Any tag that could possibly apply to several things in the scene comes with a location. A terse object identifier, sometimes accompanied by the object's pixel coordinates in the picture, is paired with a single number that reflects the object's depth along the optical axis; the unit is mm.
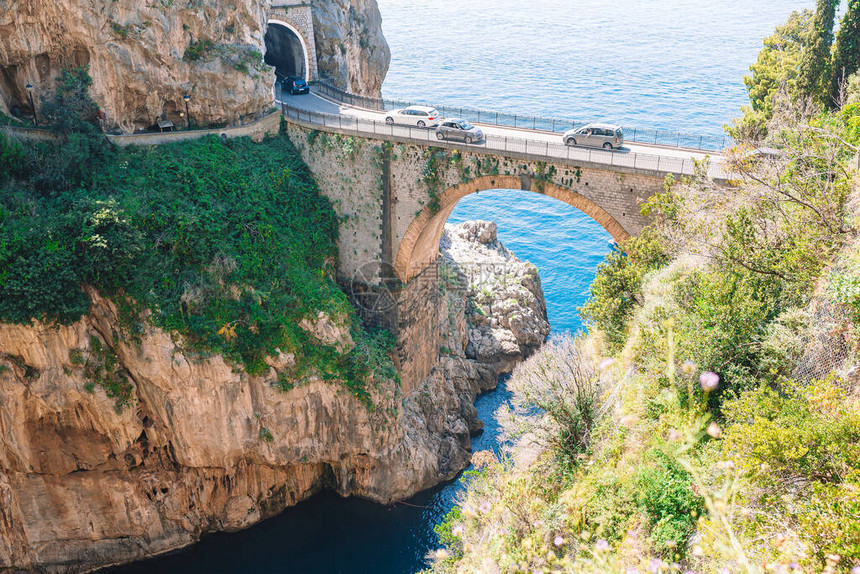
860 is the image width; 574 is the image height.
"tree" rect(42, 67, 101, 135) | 28109
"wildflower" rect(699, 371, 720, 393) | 9570
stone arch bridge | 26672
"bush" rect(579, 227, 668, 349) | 22859
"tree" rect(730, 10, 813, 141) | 29609
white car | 31984
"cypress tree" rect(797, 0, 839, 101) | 27750
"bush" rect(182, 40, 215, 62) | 31312
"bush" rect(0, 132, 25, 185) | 26297
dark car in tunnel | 39156
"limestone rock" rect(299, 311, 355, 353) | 28828
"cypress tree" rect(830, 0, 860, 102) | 26625
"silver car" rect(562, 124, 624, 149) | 27734
